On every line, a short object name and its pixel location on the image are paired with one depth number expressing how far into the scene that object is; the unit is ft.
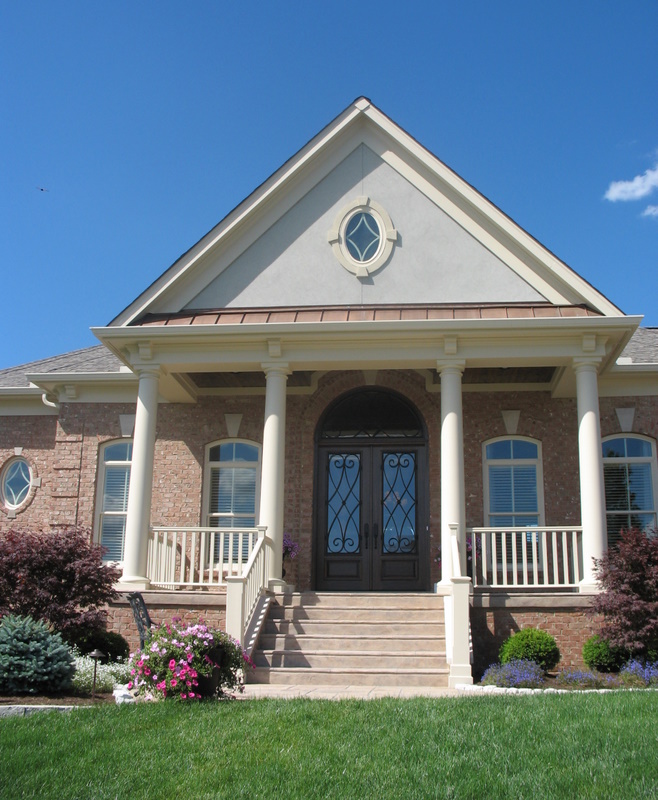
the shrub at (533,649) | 35.32
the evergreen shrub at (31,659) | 28.94
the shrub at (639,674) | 31.73
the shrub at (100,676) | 31.94
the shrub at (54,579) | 36.58
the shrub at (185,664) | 26.20
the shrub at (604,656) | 35.91
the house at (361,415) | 40.50
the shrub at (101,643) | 37.29
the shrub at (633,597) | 34.27
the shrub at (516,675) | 32.12
